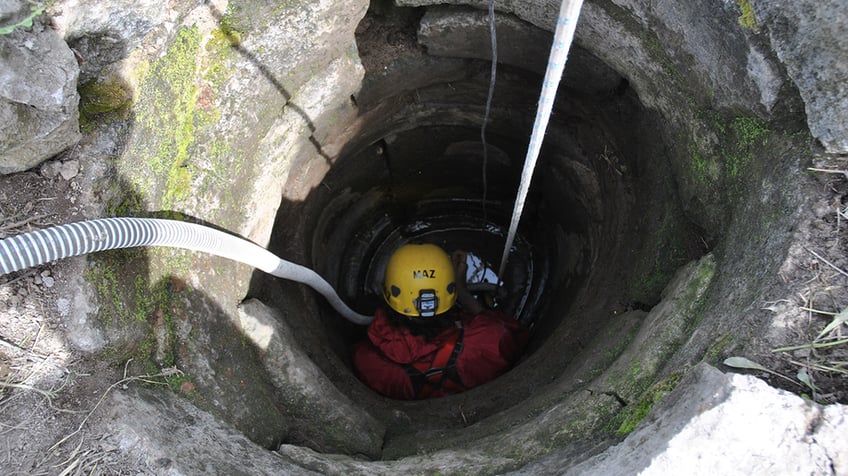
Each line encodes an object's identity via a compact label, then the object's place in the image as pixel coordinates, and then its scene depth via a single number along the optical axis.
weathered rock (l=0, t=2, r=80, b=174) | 0.69
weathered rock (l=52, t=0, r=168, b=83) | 0.77
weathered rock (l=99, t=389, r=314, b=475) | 0.74
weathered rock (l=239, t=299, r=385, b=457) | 1.08
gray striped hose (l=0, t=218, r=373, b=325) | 0.67
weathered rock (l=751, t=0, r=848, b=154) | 0.71
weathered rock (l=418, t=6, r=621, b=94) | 1.25
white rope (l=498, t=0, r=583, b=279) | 0.73
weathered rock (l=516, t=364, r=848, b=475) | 0.61
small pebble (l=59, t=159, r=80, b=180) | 0.83
